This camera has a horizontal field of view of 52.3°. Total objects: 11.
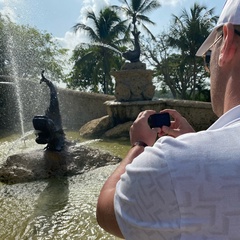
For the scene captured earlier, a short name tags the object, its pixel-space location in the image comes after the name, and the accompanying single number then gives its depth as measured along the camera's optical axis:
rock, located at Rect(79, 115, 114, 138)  7.28
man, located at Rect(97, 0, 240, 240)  0.52
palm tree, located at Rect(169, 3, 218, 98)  17.22
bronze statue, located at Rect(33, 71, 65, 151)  3.78
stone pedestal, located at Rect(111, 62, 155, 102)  7.61
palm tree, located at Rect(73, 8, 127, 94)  18.18
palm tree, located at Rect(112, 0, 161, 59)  17.67
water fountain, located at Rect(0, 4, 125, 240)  2.35
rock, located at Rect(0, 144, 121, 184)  3.68
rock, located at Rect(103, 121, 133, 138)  6.85
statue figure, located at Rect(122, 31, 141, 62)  7.65
